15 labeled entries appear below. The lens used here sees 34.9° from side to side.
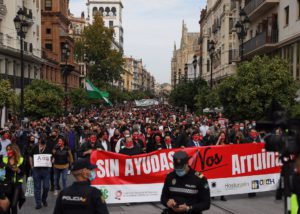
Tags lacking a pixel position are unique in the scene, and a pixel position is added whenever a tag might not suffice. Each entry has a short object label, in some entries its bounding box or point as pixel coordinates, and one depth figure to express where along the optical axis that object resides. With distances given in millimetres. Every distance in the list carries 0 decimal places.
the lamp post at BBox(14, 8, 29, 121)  22109
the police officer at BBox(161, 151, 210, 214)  5504
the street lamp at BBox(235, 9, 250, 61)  21172
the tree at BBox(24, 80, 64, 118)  29138
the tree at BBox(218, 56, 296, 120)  20406
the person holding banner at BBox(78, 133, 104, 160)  12757
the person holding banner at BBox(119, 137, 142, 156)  11531
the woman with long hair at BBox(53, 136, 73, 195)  11797
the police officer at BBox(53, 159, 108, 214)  4797
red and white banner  10867
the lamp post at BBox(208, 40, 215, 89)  30362
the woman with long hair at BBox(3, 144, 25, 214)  7690
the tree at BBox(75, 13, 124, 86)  70938
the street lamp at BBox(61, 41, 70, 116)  31533
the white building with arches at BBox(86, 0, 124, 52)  157600
